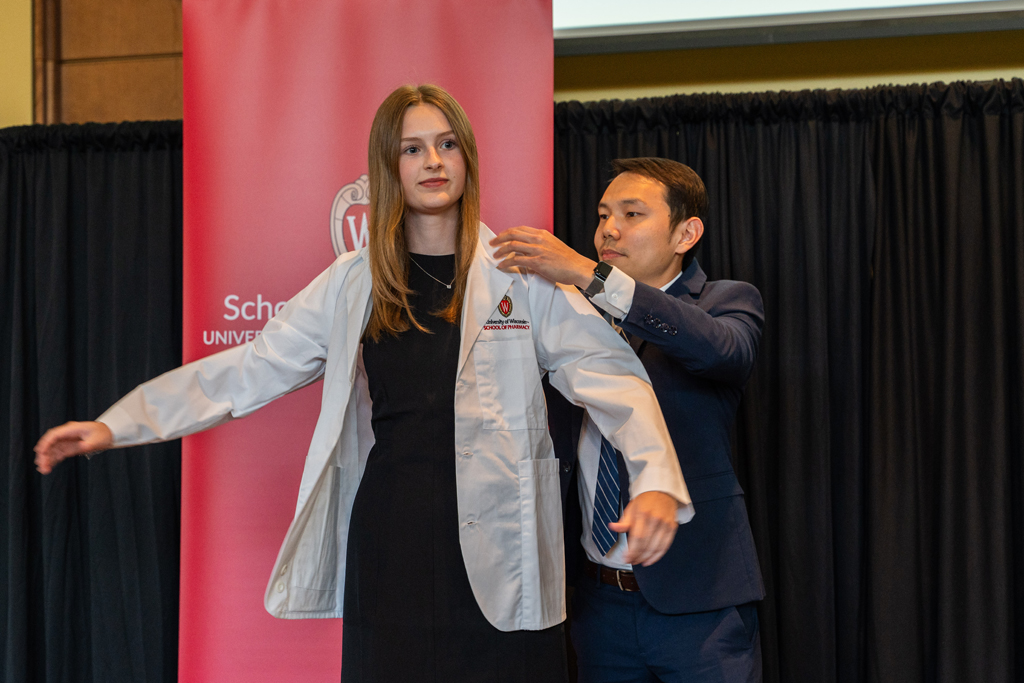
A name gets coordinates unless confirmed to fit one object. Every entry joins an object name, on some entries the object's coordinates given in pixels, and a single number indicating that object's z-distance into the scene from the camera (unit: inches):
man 66.3
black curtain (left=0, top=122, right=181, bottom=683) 124.6
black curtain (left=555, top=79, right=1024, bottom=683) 108.7
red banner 95.4
